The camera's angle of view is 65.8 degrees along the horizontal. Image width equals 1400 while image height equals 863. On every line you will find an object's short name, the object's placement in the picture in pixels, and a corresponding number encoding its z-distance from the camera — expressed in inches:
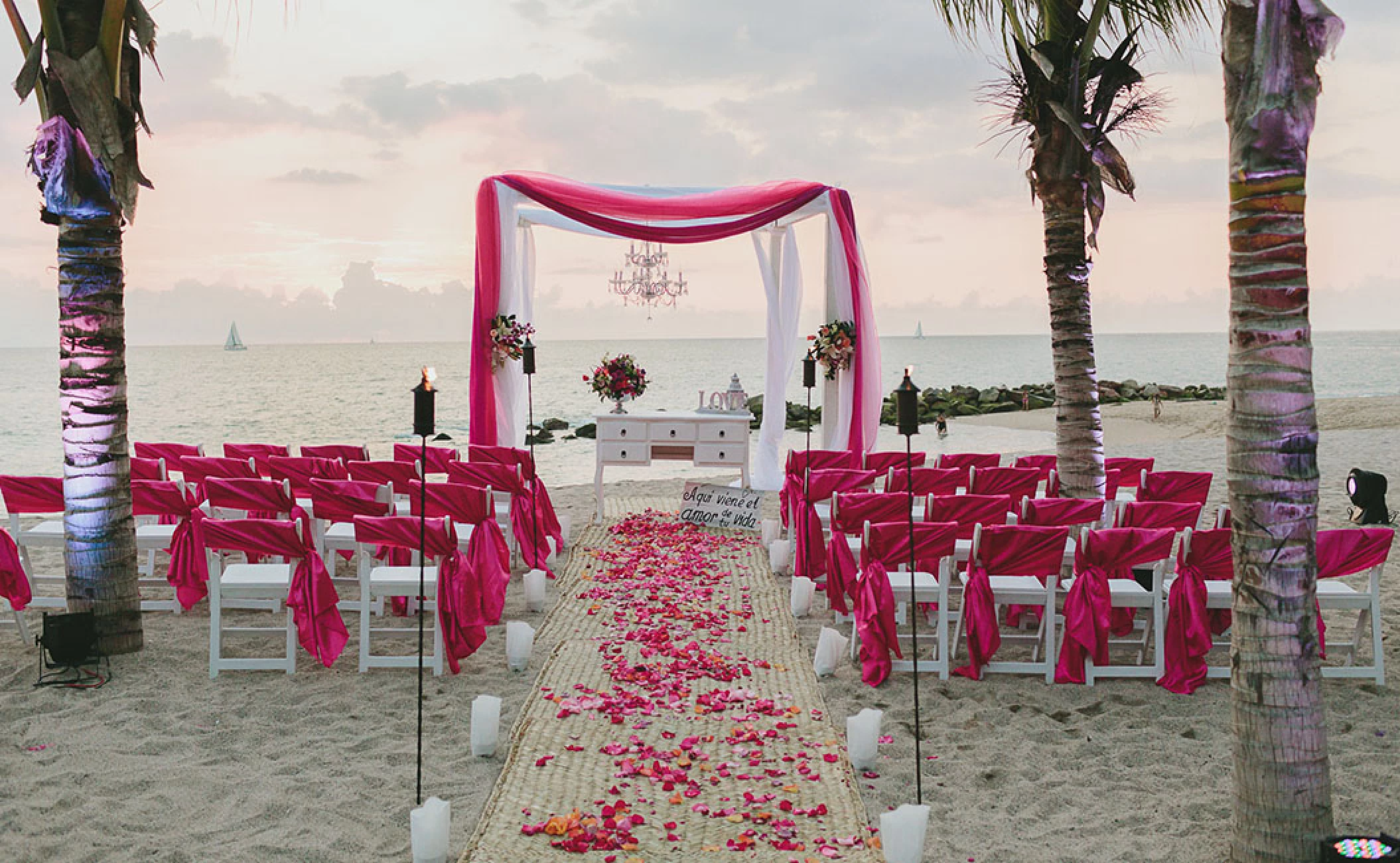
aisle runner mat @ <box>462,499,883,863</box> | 145.1
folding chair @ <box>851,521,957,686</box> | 220.2
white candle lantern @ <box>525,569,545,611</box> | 278.2
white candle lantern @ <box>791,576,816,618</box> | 275.9
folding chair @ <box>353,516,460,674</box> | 223.0
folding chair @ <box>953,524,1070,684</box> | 218.8
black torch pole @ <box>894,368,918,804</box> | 153.2
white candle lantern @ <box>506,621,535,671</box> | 225.1
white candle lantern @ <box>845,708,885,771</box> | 172.4
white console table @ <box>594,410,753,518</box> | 417.7
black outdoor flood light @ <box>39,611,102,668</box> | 215.2
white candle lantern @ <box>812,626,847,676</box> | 222.5
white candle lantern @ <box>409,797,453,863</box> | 134.4
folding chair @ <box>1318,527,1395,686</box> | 210.5
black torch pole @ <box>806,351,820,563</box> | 342.3
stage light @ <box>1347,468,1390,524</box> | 364.8
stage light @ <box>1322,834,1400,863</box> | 119.5
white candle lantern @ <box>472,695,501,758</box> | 175.6
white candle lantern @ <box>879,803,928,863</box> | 134.1
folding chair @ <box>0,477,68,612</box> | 252.2
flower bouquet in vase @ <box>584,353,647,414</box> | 421.7
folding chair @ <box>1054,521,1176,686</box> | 215.2
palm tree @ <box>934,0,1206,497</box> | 275.0
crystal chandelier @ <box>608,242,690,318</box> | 436.5
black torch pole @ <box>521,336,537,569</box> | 321.7
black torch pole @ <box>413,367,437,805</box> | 151.3
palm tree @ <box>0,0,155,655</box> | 213.8
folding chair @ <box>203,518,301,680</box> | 217.8
